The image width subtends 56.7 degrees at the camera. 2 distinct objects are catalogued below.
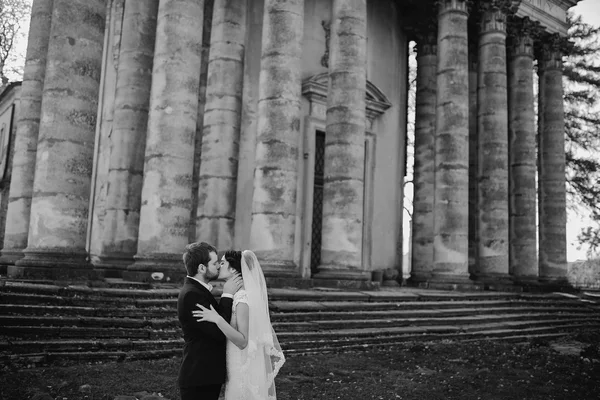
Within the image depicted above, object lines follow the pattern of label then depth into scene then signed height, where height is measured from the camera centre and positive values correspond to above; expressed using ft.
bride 12.19 -1.58
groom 11.93 -1.56
